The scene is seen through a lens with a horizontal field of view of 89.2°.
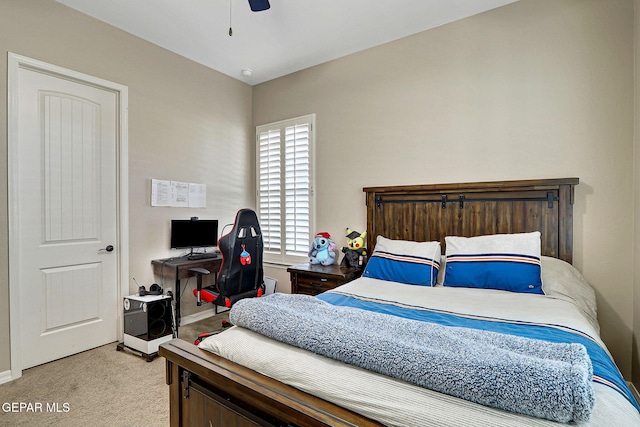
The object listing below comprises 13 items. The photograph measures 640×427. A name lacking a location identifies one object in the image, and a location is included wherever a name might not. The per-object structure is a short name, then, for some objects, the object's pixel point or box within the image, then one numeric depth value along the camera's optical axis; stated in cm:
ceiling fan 210
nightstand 286
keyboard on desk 334
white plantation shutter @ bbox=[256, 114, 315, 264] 371
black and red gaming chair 273
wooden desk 310
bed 87
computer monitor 339
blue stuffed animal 328
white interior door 249
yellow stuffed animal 311
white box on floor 274
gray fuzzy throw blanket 79
